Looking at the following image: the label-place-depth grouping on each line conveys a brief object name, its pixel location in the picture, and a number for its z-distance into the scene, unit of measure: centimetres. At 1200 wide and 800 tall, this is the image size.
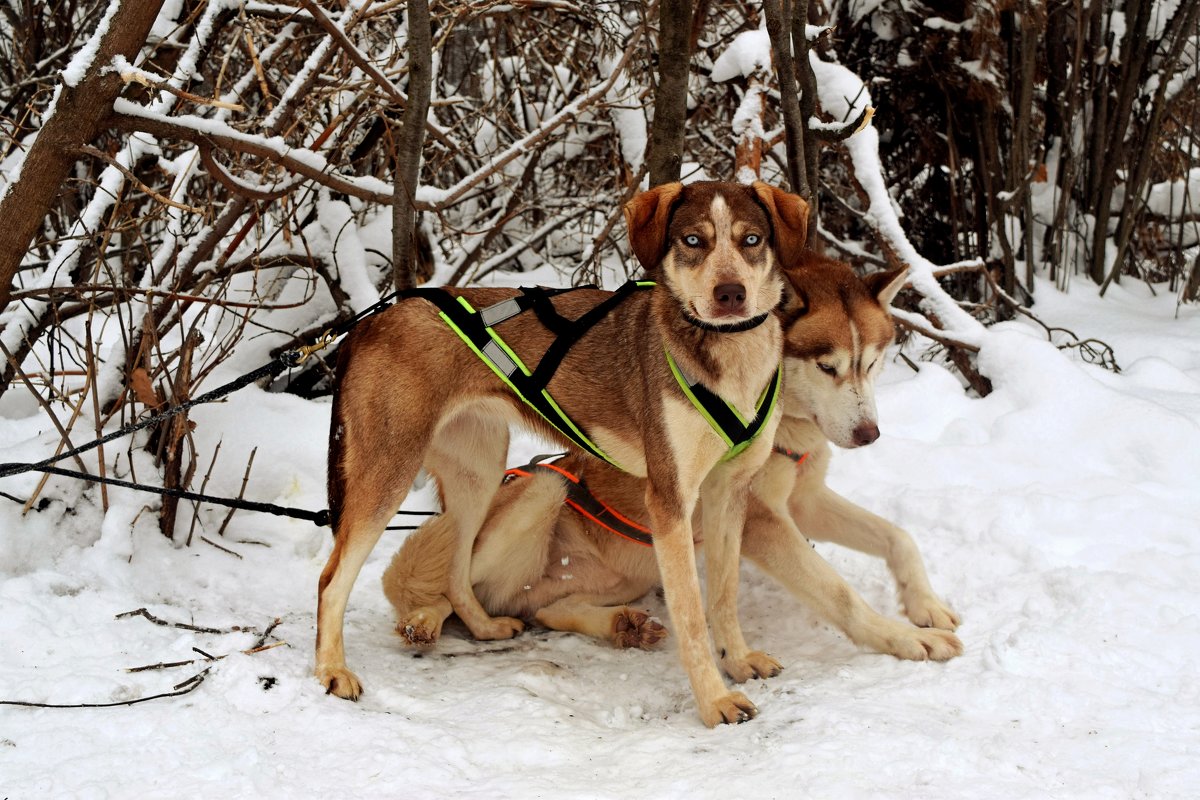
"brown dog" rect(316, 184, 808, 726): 305
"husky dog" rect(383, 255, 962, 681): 343
